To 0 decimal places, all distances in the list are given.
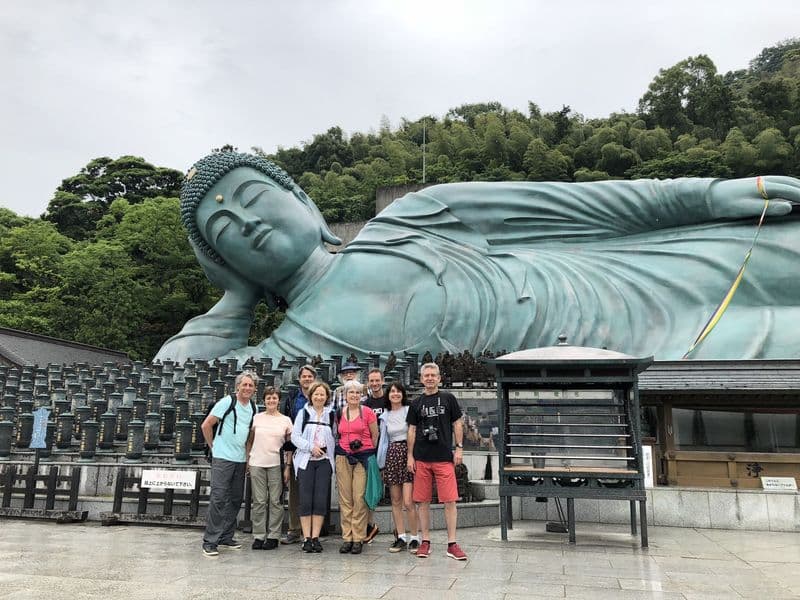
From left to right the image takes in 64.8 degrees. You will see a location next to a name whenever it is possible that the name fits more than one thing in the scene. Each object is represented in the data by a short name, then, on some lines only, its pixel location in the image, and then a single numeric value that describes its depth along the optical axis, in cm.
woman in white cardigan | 444
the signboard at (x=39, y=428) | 646
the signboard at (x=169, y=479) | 518
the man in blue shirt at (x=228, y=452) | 443
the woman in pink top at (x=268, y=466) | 448
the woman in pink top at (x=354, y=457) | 440
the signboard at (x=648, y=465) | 629
